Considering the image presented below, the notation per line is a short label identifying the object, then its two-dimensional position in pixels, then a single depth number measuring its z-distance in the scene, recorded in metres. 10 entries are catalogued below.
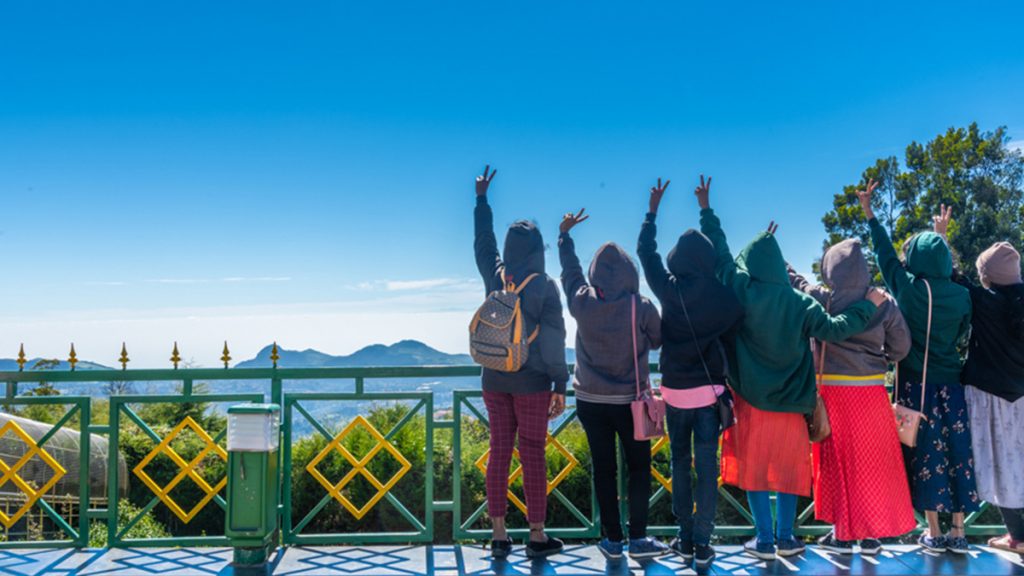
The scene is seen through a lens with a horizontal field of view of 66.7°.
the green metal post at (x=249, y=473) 4.58
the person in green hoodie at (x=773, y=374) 4.37
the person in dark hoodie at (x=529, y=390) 4.54
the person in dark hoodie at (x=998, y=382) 4.68
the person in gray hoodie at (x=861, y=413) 4.54
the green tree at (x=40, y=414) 21.92
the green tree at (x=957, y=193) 17.59
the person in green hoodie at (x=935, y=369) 4.68
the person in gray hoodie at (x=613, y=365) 4.43
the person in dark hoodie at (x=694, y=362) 4.35
